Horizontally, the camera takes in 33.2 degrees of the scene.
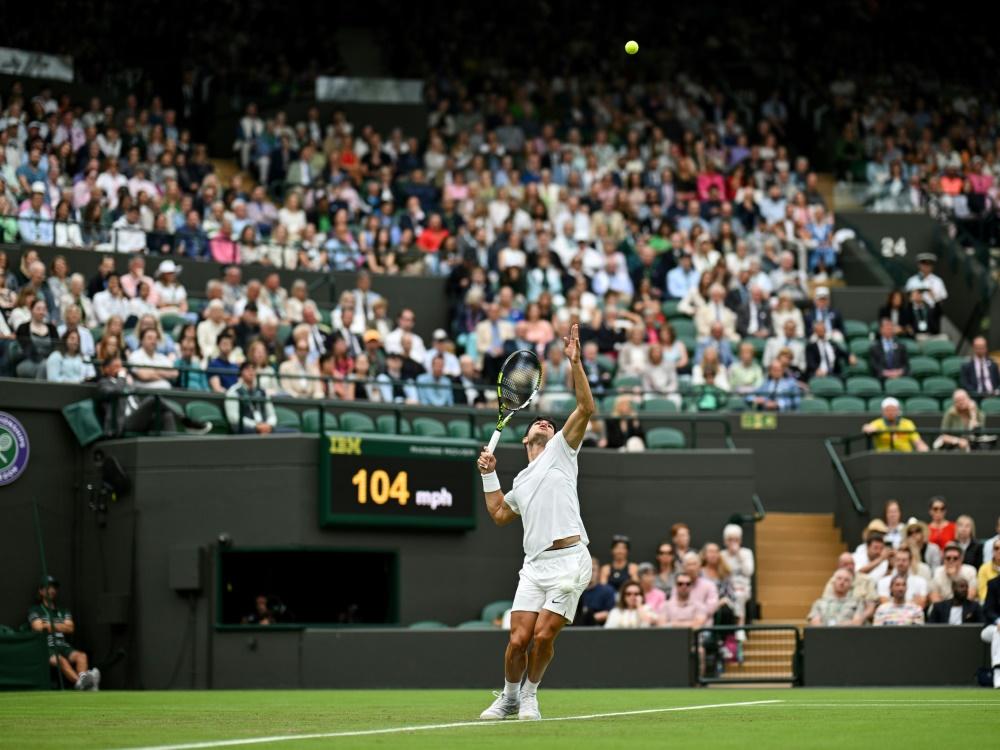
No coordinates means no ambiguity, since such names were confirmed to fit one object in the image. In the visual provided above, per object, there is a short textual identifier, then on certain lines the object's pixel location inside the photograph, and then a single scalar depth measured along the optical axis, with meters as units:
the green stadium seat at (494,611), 20.84
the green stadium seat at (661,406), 23.84
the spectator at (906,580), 18.81
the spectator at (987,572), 18.25
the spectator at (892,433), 22.51
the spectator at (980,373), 24.80
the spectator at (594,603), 19.77
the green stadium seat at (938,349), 26.41
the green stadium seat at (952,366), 25.77
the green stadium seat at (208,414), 20.92
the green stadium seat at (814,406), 24.38
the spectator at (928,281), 27.73
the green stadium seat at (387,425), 21.66
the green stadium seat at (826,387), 24.88
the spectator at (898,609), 18.70
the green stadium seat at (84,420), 20.73
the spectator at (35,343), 20.70
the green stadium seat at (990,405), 24.27
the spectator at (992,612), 17.48
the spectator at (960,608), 18.47
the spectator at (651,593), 19.72
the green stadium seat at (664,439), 22.94
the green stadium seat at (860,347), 26.17
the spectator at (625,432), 22.59
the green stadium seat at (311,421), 21.39
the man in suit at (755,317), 26.11
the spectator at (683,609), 19.47
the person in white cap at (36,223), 23.67
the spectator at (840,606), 19.28
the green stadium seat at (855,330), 26.73
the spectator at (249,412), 20.91
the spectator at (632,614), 19.30
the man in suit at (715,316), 25.98
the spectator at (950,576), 18.64
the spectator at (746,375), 24.73
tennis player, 10.59
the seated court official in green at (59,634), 19.42
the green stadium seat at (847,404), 24.53
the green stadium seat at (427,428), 21.83
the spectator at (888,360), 25.44
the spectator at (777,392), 24.38
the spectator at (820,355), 25.53
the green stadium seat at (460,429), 22.09
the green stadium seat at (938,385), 25.25
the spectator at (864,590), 19.17
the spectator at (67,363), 20.78
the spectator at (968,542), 19.55
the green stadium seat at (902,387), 24.94
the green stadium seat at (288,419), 21.30
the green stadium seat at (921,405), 24.42
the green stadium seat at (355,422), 21.52
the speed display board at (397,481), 20.31
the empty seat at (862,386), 25.11
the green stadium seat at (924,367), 25.77
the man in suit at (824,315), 26.22
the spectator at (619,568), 20.31
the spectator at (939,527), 20.42
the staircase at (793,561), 21.86
